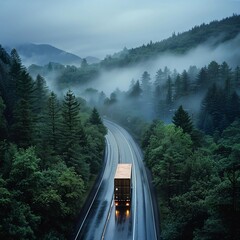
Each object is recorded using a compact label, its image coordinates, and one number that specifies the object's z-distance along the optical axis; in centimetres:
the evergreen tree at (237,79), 12269
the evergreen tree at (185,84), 12912
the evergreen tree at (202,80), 12850
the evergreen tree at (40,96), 7325
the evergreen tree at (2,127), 5300
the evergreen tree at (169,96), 12588
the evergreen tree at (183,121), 7118
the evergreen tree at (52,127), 5662
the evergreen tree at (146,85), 15025
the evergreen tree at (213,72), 13062
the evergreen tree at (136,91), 15076
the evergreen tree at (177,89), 12962
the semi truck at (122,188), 4962
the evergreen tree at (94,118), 9332
